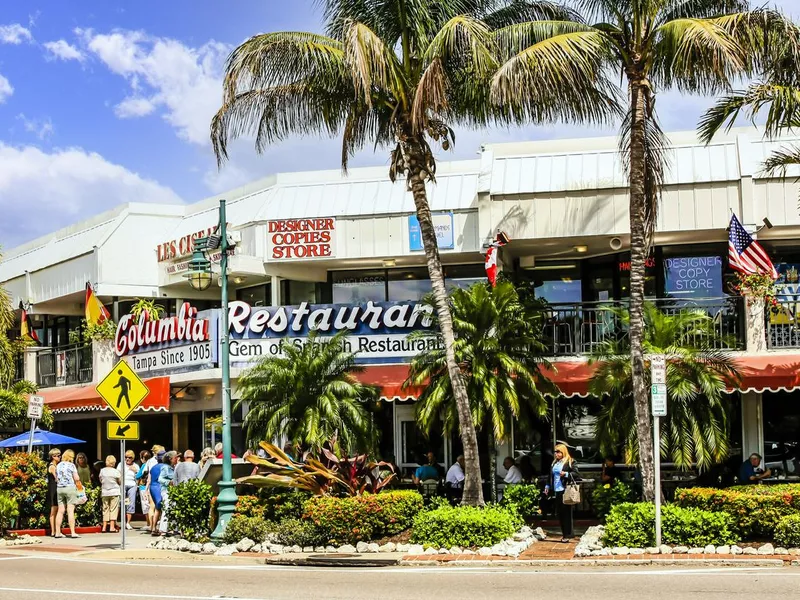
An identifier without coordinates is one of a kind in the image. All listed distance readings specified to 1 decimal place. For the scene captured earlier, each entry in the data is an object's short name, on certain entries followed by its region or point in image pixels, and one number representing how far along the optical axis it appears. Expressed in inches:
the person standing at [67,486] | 847.1
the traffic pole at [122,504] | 731.4
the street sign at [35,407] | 912.9
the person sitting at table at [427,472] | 876.8
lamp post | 757.3
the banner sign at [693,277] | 955.3
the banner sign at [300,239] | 1000.2
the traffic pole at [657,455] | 621.5
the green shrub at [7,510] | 842.2
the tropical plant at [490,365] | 797.9
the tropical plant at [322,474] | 743.1
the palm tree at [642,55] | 665.0
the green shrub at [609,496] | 756.0
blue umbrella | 1044.5
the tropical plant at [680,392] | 757.3
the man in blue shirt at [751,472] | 787.4
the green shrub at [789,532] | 610.2
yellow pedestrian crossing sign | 767.1
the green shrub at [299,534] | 705.6
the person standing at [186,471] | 845.2
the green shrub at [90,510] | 932.0
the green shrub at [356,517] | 698.2
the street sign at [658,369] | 634.8
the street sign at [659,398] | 631.8
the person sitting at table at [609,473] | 808.9
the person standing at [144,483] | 933.7
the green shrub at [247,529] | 724.7
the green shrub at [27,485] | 880.3
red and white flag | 891.4
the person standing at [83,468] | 968.9
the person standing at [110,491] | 914.1
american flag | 839.1
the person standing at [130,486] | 957.8
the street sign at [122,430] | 761.0
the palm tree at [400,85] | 721.6
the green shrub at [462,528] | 663.1
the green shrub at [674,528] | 631.8
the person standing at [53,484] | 864.9
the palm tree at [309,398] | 823.1
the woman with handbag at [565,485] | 694.5
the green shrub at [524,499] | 762.8
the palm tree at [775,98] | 693.9
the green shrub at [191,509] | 774.5
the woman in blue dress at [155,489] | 877.2
